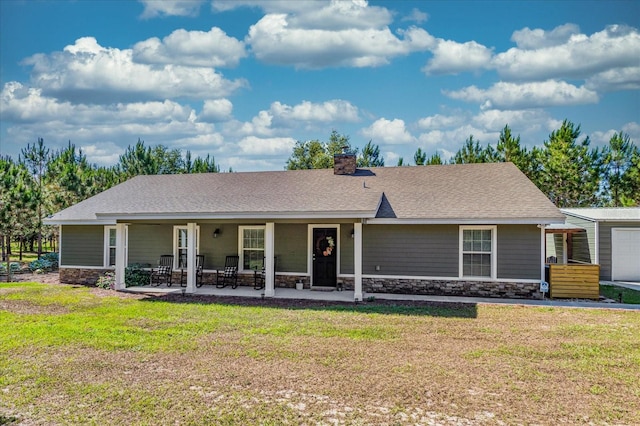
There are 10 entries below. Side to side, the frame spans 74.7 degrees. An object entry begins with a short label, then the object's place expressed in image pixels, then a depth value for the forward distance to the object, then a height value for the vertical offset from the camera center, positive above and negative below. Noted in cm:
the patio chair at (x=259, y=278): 1273 -154
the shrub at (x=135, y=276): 1328 -158
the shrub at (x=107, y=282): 1308 -175
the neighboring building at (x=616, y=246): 1502 -64
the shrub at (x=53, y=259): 1908 -155
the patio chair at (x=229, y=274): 1293 -146
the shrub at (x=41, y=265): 1809 -173
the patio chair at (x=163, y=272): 1338 -145
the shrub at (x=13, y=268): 1665 -175
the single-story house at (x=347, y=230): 1118 -9
